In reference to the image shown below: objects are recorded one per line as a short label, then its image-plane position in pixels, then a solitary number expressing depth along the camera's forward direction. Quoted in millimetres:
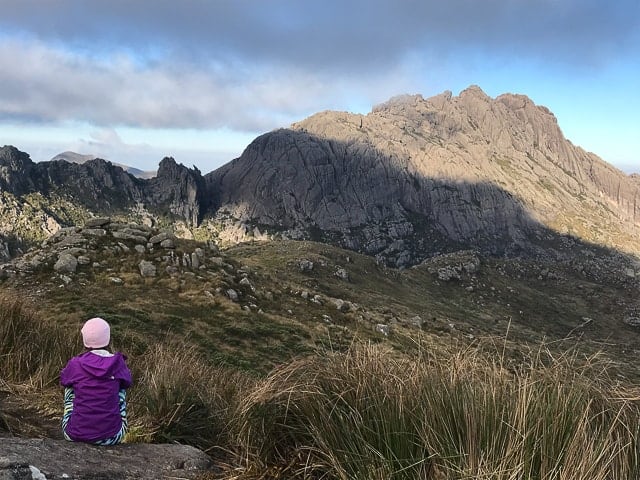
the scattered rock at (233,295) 21744
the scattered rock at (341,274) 48125
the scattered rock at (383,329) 25172
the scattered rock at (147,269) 21188
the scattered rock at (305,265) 46281
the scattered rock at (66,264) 19734
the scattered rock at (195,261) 23359
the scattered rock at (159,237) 23781
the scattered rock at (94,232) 23219
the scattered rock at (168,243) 23486
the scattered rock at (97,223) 24031
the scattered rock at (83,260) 20647
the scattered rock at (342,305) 27781
